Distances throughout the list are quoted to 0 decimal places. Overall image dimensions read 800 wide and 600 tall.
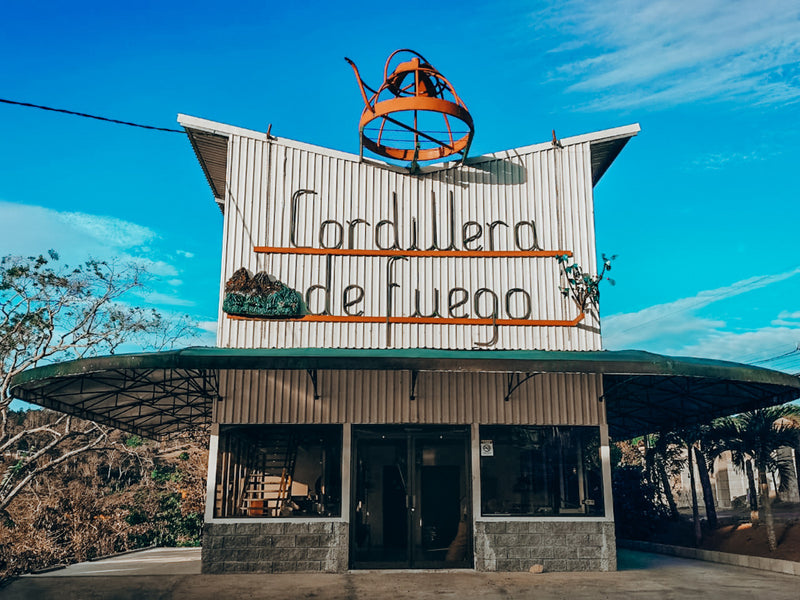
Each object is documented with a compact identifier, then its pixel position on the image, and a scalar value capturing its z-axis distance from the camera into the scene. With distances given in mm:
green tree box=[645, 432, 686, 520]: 19094
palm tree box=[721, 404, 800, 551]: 15730
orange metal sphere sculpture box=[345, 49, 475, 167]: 13961
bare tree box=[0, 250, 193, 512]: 23703
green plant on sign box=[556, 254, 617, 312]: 13828
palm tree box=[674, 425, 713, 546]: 16578
